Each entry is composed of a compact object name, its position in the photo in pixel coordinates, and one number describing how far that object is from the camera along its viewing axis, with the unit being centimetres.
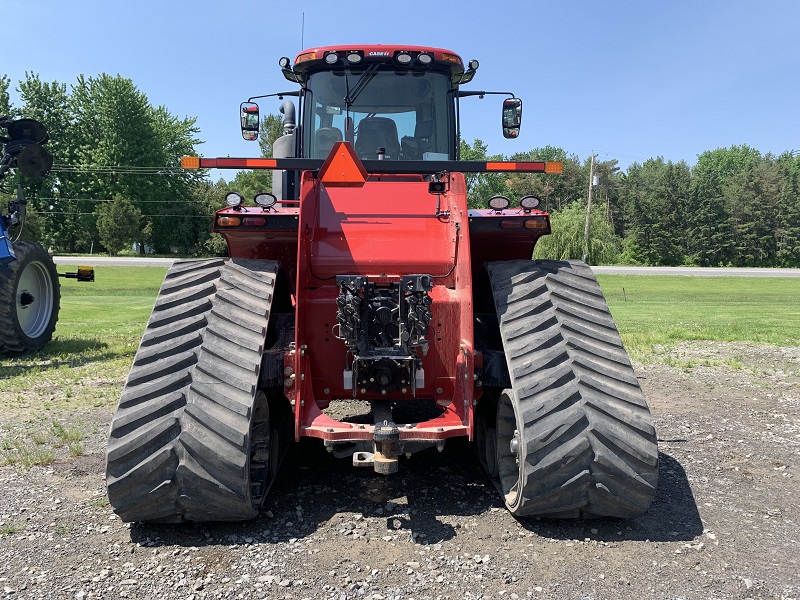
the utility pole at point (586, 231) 4487
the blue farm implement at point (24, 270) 909
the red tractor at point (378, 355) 348
